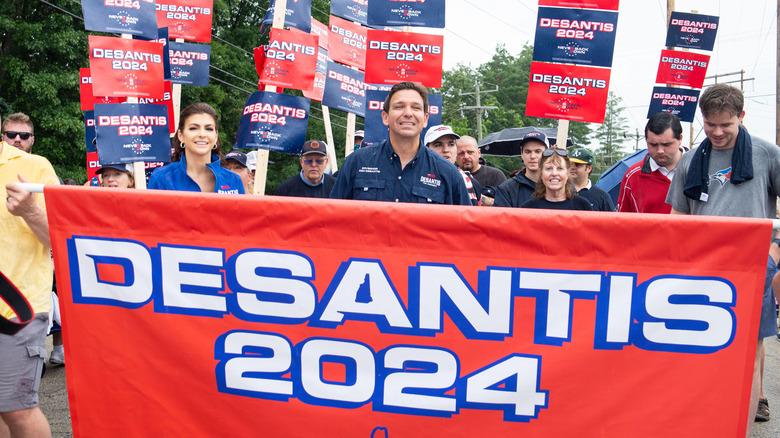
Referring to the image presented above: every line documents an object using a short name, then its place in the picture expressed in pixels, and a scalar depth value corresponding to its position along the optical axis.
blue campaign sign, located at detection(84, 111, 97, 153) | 7.03
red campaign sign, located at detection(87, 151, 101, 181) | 6.82
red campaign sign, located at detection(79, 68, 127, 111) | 6.84
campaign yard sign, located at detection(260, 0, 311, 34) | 6.96
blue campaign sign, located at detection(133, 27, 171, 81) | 6.21
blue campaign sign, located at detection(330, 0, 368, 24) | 7.89
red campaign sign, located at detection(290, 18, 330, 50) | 9.33
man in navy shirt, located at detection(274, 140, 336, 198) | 6.64
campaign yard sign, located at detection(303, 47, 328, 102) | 9.13
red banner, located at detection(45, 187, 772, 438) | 2.37
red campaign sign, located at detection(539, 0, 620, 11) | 5.23
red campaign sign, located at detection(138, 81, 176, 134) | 5.98
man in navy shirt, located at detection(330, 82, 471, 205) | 3.39
